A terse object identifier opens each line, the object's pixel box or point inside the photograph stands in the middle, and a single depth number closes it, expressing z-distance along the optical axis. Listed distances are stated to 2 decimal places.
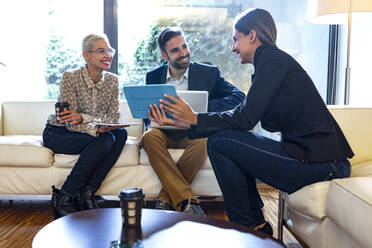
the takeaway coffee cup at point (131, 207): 1.12
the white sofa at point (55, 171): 2.31
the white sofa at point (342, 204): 1.23
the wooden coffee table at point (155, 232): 0.99
